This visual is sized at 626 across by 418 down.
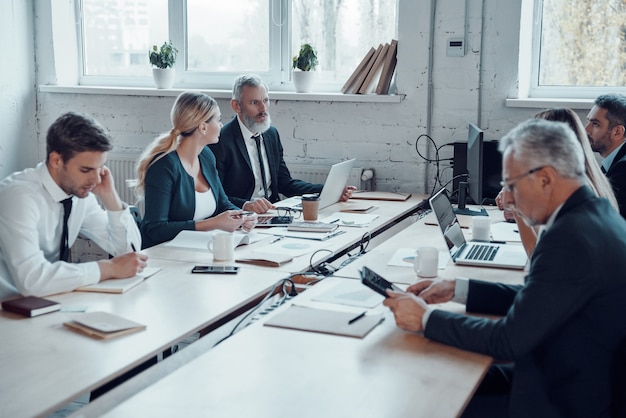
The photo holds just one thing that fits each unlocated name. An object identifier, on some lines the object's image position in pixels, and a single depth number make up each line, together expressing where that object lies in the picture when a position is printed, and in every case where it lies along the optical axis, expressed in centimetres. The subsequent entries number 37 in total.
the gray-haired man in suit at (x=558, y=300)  178
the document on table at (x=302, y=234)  330
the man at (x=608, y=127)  367
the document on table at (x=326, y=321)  205
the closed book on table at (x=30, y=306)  217
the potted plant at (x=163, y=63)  519
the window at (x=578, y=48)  446
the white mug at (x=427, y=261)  263
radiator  480
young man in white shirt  238
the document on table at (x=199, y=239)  306
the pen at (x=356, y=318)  212
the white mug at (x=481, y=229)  329
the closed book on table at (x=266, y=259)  279
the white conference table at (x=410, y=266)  266
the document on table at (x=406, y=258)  283
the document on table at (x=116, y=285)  241
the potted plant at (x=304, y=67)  487
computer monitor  371
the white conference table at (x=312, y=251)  283
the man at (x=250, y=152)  443
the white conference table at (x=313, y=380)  158
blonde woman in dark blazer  338
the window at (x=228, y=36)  498
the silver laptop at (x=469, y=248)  285
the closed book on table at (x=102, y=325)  199
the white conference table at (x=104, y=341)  167
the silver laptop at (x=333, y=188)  388
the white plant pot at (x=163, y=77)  521
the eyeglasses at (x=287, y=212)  381
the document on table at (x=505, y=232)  333
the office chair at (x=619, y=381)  179
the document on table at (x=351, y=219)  363
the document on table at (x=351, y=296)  231
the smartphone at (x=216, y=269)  265
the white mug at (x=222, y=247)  285
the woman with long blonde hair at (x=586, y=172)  231
